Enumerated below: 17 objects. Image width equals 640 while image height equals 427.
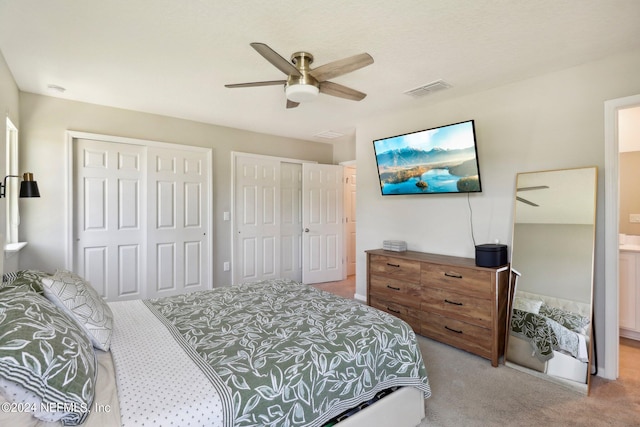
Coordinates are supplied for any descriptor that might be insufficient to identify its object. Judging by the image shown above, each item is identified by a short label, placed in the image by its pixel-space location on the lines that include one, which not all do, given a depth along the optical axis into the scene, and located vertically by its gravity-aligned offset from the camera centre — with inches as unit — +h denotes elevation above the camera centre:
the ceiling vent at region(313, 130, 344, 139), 189.9 +46.1
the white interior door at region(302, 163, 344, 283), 205.0 -9.4
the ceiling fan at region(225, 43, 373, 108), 73.4 +34.0
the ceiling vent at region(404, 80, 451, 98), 116.2 +46.1
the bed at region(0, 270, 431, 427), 40.6 -26.7
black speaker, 106.6 -15.9
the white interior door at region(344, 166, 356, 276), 227.8 -7.2
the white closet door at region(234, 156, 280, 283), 183.5 -6.1
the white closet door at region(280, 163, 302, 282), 202.7 -7.3
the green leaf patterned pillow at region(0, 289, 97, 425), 38.2 -20.3
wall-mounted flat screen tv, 119.2 +19.8
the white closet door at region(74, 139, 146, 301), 139.6 -3.9
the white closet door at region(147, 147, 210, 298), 155.4 -7.0
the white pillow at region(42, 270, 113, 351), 59.2 -19.2
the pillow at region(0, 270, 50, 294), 60.6 -15.0
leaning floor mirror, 94.1 -22.0
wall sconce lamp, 102.0 +6.4
